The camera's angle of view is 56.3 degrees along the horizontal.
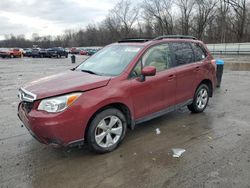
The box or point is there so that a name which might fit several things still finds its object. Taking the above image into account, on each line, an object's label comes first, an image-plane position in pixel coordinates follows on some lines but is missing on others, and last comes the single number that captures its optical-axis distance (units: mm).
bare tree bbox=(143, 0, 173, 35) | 62781
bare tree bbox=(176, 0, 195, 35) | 59616
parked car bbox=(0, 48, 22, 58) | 38469
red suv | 3268
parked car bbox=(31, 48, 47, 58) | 41294
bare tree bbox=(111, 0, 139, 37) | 75688
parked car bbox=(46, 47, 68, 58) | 40603
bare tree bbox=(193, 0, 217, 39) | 56688
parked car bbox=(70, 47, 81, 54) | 63031
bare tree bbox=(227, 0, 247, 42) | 49275
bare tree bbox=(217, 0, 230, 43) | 53312
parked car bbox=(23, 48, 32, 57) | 43659
